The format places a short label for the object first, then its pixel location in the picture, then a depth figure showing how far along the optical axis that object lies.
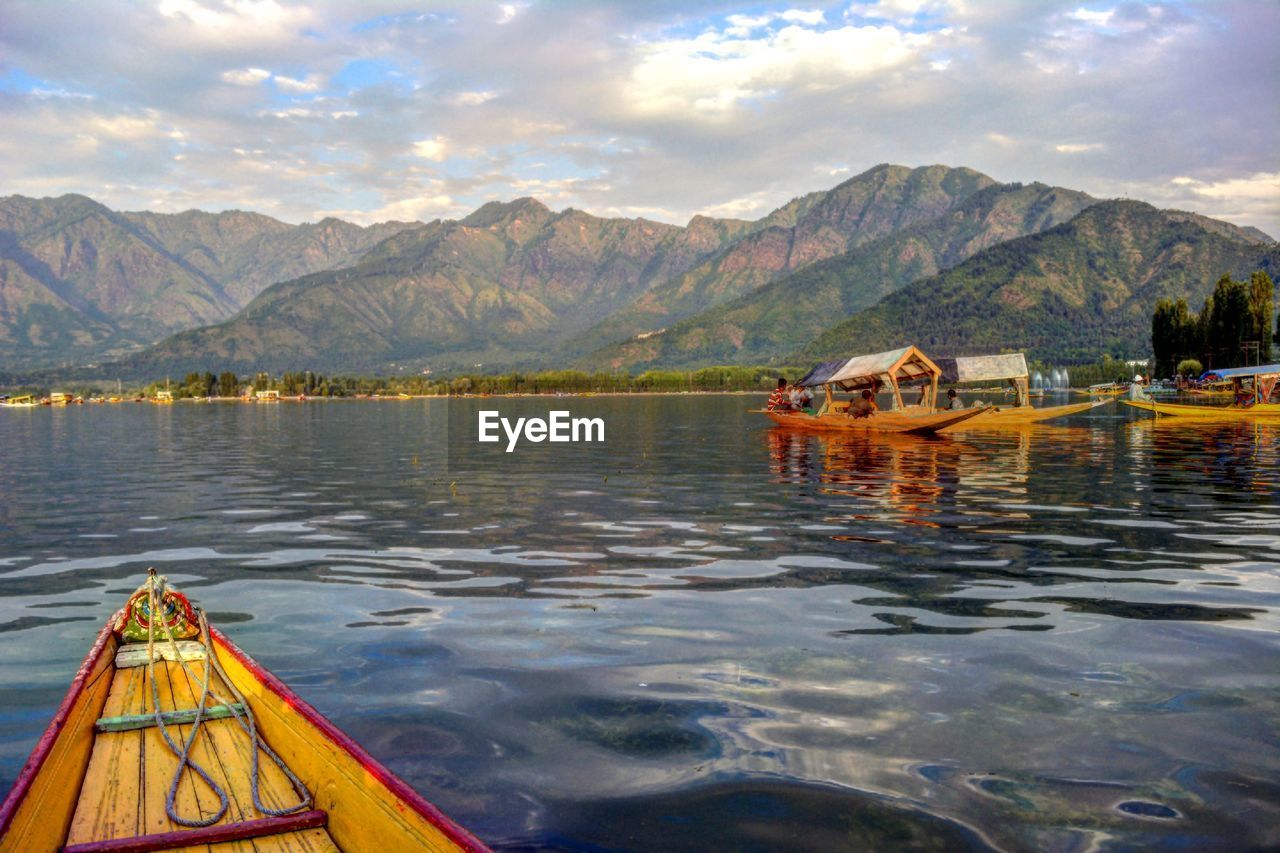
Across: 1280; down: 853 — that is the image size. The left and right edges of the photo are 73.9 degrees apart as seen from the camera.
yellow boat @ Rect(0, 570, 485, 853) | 6.35
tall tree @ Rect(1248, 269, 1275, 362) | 115.50
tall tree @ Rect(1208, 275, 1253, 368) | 117.75
